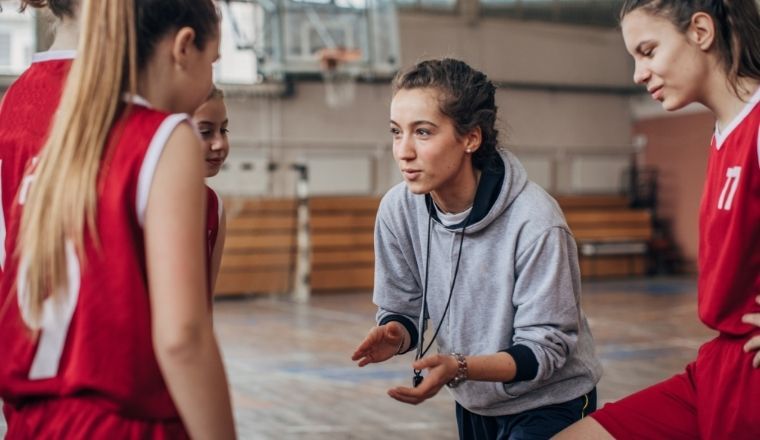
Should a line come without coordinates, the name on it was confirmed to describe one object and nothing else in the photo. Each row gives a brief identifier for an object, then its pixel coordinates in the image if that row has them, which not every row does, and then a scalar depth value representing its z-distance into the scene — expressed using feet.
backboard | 43.50
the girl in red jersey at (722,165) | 6.99
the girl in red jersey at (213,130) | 8.99
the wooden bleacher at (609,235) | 53.47
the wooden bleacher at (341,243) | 47.91
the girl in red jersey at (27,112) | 5.54
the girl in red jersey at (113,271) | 4.84
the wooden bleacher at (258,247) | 46.21
